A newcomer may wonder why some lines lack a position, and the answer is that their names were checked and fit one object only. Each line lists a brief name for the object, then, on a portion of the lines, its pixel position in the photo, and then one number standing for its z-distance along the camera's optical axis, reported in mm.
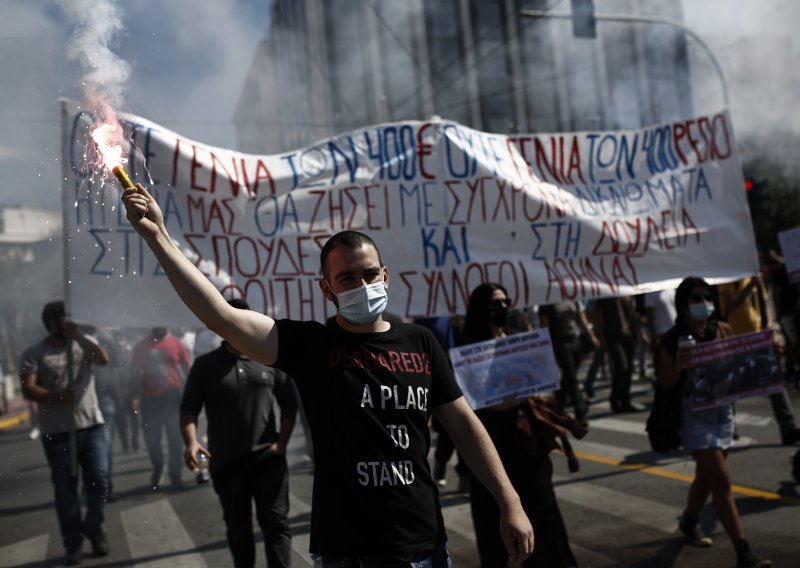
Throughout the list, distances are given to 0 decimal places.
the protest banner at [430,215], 4230
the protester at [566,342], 9164
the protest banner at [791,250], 5274
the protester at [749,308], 6926
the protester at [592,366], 10277
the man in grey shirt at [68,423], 5043
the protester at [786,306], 9477
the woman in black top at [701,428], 4062
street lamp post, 8931
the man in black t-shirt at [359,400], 2115
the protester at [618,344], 9211
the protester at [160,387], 7254
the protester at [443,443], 6104
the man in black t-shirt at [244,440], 3982
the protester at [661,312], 8070
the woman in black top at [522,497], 3666
